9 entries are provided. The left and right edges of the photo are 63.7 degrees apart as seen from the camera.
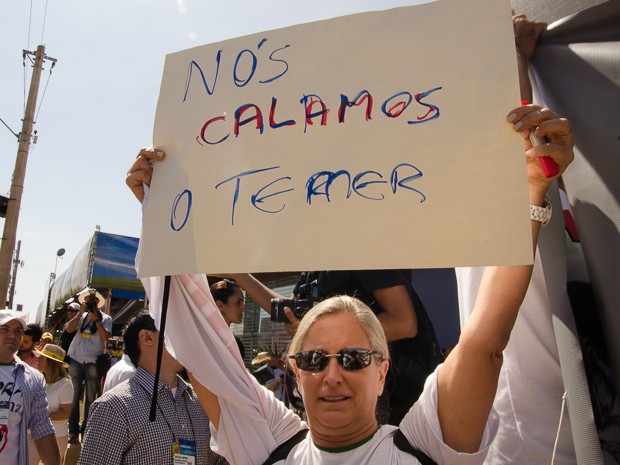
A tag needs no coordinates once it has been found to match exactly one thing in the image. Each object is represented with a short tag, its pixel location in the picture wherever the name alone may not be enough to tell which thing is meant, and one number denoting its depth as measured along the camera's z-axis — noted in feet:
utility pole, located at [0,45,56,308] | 40.55
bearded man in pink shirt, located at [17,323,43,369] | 19.97
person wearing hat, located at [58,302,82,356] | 28.02
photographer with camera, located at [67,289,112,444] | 25.58
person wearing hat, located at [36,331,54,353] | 26.96
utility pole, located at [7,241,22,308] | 122.26
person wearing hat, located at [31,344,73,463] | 17.87
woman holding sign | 3.85
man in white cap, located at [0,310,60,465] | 11.38
